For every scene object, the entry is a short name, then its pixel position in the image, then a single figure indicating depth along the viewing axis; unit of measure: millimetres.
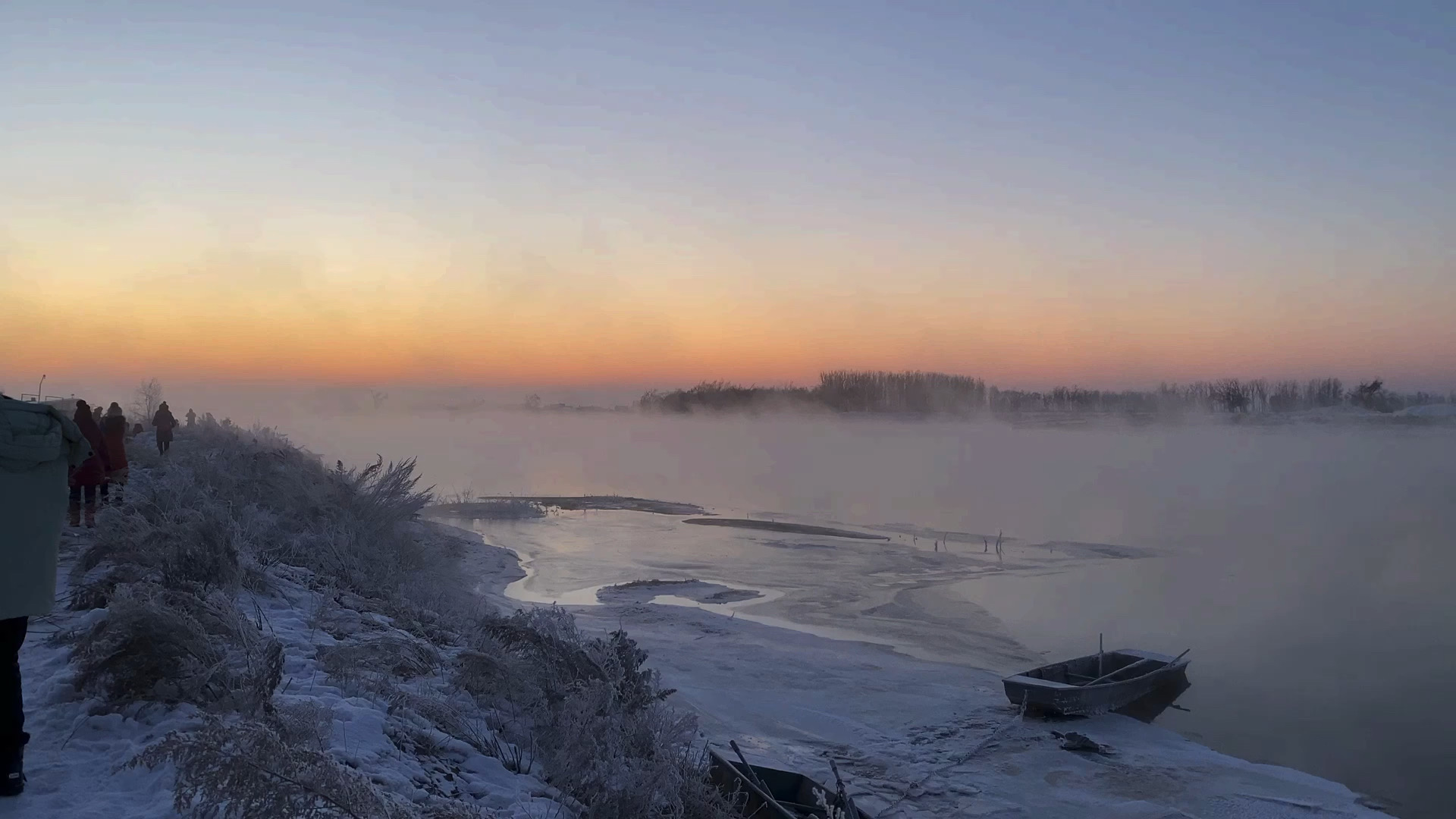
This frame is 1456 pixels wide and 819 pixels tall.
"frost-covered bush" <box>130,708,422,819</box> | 3951
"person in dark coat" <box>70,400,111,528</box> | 11523
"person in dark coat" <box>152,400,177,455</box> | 21312
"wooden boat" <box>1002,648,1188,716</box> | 13773
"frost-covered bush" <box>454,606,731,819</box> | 6270
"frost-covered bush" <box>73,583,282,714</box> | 5277
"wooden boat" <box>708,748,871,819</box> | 8188
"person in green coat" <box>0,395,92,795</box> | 4070
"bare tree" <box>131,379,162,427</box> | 37719
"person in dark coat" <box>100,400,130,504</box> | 13820
